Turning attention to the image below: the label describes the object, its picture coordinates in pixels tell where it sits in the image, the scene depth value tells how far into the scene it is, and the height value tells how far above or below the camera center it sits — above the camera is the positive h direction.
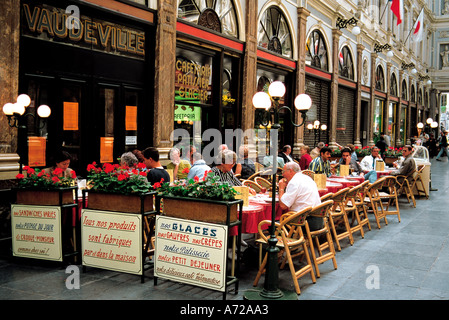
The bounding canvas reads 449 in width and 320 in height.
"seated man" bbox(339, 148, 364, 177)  10.09 -0.33
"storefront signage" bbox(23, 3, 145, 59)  6.70 +1.98
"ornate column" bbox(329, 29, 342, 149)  18.03 +2.34
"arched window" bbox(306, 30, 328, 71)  16.17 +3.73
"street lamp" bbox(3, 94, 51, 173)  5.91 +0.41
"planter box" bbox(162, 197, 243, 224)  4.36 -0.65
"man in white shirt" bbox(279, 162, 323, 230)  5.54 -0.63
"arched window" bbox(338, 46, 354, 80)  19.39 +3.87
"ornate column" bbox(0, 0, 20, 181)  6.07 +0.99
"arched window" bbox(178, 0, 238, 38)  9.73 +3.20
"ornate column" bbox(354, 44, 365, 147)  21.08 +2.56
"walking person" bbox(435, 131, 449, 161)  28.53 +0.33
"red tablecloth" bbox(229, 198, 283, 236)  5.30 -0.85
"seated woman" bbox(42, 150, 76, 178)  6.08 -0.22
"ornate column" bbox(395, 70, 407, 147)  30.09 +2.40
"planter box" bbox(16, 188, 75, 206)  5.29 -0.64
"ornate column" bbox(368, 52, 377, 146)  23.48 +2.67
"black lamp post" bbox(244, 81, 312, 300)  4.49 -1.31
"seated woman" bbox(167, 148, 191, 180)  8.34 -0.36
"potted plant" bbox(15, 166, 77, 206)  5.29 -0.53
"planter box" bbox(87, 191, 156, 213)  4.85 -0.63
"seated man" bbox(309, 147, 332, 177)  9.01 -0.32
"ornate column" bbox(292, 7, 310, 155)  14.90 +2.89
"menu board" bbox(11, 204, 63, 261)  5.28 -1.07
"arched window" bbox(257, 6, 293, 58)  12.98 +3.61
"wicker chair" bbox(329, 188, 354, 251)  6.58 -1.03
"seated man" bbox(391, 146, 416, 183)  10.60 -0.40
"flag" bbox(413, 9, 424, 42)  24.98 +6.98
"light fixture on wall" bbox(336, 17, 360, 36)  18.00 +5.24
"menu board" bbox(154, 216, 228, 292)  4.34 -1.09
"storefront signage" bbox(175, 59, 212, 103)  9.78 +1.57
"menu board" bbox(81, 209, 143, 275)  4.83 -1.08
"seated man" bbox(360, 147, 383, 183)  10.34 -0.44
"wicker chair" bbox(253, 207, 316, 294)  4.84 -1.08
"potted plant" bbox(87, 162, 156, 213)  4.85 -0.51
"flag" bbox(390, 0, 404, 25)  20.16 +6.57
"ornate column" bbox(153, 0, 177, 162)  8.81 +1.45
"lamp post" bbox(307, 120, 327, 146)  16.51 +0.80
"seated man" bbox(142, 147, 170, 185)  6.11 -0.31
